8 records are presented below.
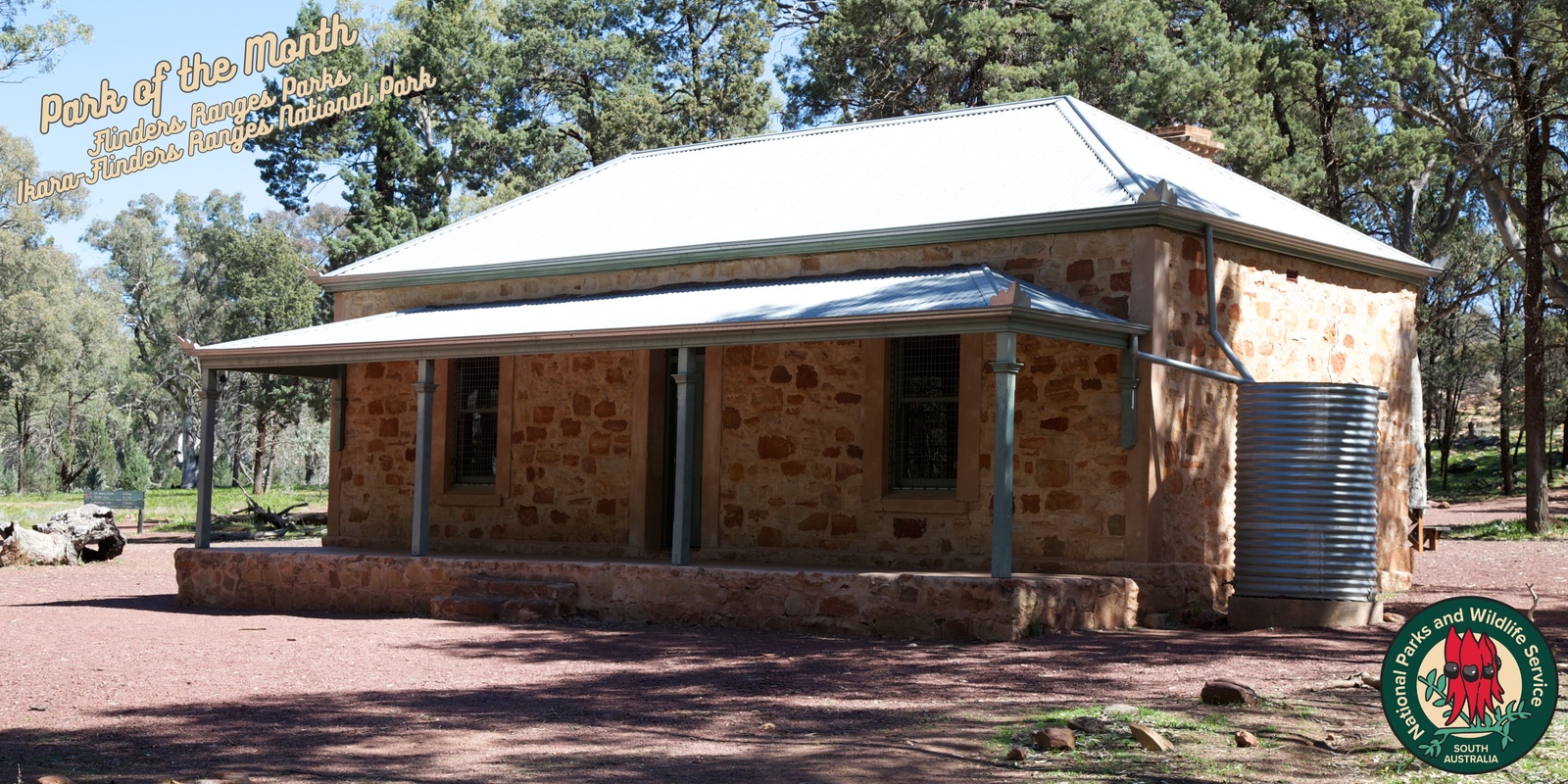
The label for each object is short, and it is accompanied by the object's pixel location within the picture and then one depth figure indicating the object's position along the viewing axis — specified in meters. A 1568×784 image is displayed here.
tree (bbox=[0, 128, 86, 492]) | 41.06
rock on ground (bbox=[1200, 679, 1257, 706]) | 7.29
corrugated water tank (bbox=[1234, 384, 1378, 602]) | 11.06
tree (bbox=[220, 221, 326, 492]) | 35.97
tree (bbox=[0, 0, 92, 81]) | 28.39
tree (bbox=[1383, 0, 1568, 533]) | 20.48
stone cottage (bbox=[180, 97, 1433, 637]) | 11.56
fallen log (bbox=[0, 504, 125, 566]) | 17.66
